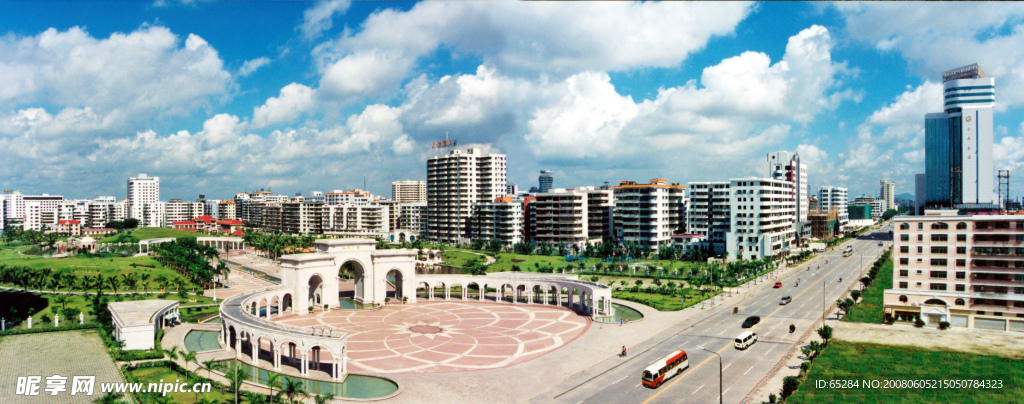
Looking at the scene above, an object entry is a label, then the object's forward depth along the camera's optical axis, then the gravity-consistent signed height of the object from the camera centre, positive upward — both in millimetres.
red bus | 41250 -12284
